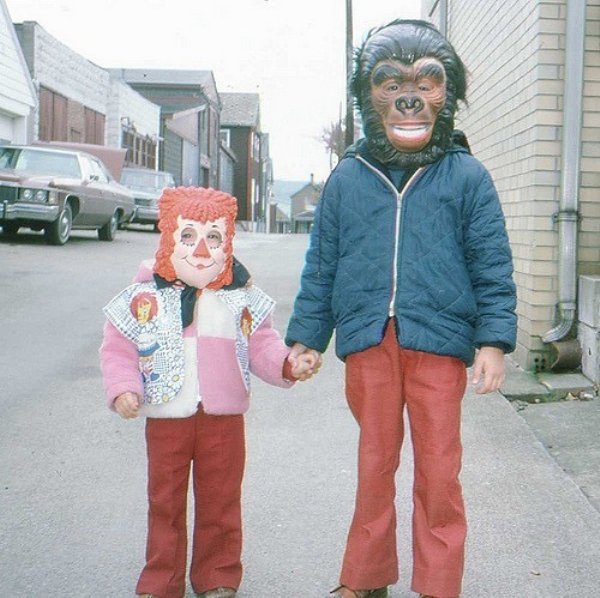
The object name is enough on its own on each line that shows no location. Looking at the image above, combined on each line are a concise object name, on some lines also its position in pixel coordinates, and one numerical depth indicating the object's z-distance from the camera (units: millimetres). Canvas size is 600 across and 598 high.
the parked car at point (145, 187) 23938
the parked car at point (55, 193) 14875
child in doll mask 3047
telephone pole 15844
